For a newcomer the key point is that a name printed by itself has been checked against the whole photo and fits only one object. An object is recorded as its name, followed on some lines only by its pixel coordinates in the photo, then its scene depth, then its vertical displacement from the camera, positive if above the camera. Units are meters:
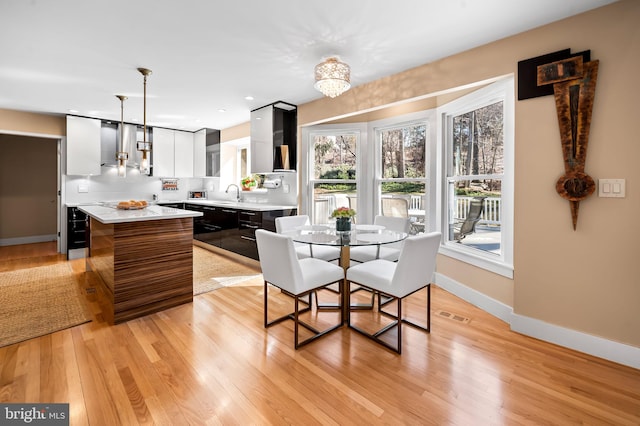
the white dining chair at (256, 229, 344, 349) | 2.12 -0.47
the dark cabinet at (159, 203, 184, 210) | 5.97 +0.13
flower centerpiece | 2.72 -0.06
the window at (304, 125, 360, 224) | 4.24 +0.60
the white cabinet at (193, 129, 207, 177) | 6.16 +1.24
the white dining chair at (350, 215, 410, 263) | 3.00 -0.40
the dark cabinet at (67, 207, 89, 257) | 4.84 -0.29
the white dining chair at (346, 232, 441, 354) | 2.06 -0.48
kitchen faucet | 5.88 +0.41
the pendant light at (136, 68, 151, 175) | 3.13 +0.72
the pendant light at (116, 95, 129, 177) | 3.88 +0.72
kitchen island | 2.64 -0.47
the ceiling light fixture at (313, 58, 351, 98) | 2.51 +1.16
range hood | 5.23 +1.24
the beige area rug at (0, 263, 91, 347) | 2.45 -0.94
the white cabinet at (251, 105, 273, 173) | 4.38 +1.10
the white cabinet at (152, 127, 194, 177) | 5.83 +1.20
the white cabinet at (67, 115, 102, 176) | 4.90 +1.11
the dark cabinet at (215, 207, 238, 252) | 4.69 -0.23
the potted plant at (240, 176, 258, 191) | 5.52 +0.53
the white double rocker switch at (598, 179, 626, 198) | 1.96 +0.17
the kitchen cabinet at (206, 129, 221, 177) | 6.18 +1.17
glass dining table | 2.34 -0.22
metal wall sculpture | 2.03 +0.68
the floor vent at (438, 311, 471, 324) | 2.62 -0.96
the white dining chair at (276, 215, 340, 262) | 3.04 -0.40
